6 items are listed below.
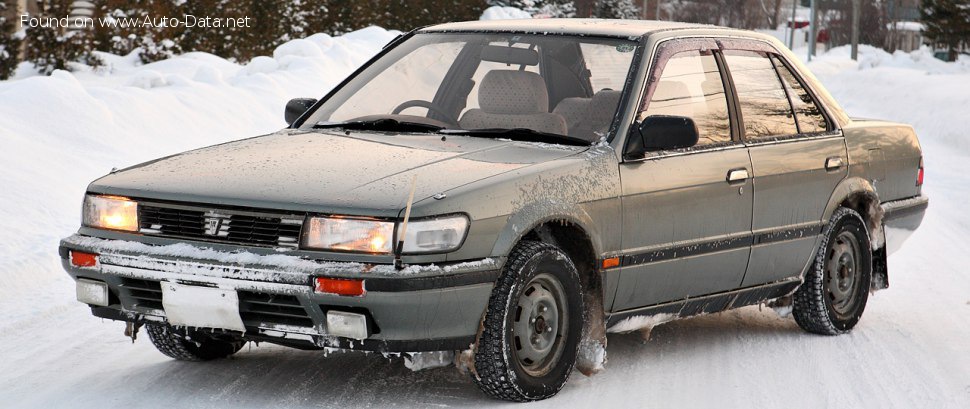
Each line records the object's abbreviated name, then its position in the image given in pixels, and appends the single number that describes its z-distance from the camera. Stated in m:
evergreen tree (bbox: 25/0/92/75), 17.62
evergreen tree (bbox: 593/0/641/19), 69.75
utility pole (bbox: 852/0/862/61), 55.22
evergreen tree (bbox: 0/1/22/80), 17.08
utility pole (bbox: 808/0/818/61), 59.39
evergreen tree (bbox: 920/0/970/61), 55.19
